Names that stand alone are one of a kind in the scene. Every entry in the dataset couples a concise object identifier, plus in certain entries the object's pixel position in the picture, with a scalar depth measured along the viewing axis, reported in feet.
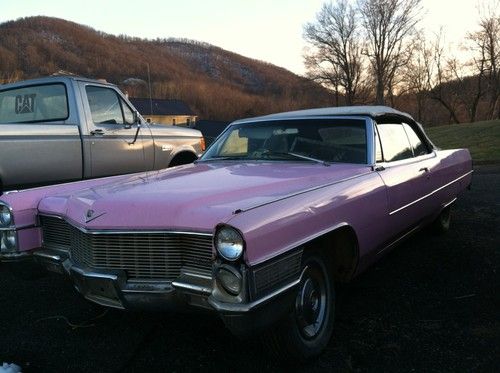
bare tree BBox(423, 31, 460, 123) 171.22
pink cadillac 7.86
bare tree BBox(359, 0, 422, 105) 182.70
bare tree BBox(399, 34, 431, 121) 177.78
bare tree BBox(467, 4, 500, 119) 145.38
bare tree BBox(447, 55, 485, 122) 163.22
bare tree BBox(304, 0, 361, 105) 197.47
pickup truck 16.89
